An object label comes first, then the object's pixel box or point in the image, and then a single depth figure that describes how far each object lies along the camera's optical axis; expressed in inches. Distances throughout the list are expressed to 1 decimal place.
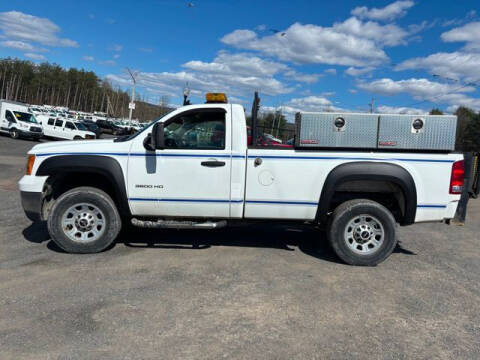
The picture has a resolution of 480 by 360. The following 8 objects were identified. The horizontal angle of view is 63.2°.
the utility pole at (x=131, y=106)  1362.6
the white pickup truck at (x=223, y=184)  198.5
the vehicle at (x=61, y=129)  1121.1
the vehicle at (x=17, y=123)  1047.6
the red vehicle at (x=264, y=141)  213.7
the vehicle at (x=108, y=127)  1963.6
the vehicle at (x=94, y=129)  1323.8
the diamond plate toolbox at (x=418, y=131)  193.9
